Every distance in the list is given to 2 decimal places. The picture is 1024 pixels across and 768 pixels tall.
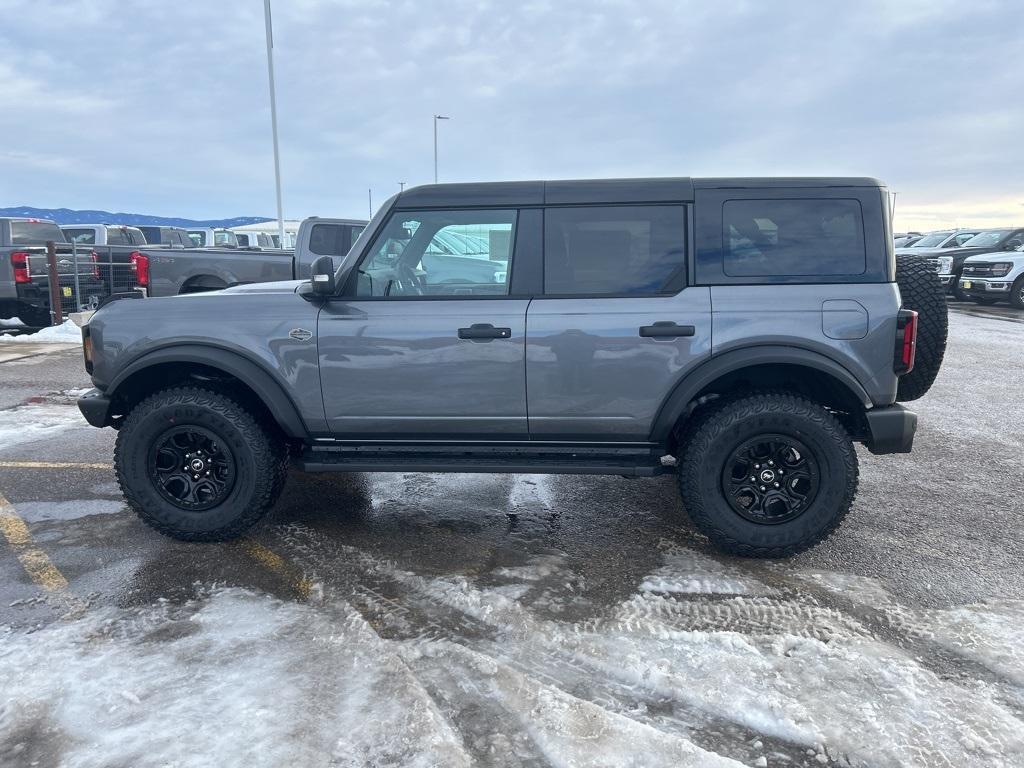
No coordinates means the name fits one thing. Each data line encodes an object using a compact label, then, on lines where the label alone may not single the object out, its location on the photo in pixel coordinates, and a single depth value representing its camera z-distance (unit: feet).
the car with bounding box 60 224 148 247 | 57.16
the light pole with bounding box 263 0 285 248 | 64.47
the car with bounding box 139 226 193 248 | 70.28
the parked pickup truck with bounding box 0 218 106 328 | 38.70
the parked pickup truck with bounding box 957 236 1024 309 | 56.24
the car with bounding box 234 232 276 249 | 87.83
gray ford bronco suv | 11.90
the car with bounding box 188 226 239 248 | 78.47
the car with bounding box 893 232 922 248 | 84.43
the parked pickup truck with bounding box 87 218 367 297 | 33.30
